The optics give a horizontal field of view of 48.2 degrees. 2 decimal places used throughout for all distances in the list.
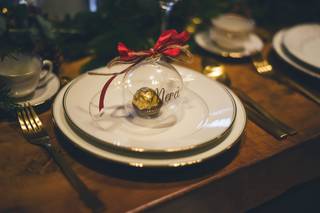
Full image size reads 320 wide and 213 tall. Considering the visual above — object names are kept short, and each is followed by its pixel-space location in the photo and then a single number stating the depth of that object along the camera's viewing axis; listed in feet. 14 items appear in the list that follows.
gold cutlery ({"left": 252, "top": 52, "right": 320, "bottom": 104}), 2.34
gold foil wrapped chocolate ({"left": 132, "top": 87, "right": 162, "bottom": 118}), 1.78
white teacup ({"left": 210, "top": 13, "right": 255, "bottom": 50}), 2.70
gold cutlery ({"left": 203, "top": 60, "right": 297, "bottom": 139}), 1.94
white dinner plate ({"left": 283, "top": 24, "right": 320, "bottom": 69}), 2.54
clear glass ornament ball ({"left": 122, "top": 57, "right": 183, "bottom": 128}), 1.79
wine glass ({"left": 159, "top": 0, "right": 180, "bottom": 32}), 2.42
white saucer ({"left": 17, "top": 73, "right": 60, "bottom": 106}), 1.95
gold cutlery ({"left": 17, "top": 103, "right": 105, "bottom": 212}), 1.43
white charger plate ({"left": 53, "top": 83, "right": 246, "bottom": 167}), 1.46
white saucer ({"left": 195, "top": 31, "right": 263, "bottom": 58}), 2.70
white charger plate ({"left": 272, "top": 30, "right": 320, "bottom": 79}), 2.43
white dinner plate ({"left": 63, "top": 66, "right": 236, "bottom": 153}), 1.53
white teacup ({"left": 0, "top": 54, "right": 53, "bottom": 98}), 1.87
